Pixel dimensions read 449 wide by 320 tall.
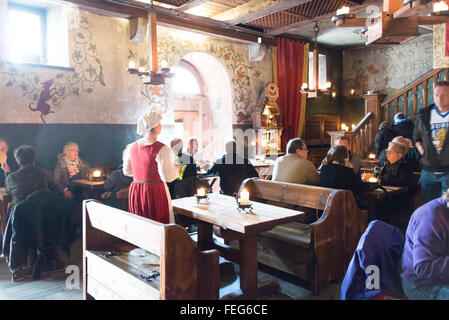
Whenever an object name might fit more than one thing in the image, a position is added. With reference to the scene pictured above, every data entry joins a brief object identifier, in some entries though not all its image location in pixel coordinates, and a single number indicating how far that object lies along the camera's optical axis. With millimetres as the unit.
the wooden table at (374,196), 4048
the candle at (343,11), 3299
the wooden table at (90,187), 5246
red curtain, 9031
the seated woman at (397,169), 4511
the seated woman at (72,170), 5484
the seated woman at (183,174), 5473
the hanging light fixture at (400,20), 2630
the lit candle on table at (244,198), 3205
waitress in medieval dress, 3404
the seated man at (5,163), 5064
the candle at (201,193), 3594
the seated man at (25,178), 3930
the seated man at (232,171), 5148
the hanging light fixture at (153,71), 5293
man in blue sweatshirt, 1930
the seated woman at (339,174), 3883
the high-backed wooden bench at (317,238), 3398
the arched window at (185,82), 8195
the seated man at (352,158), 5525
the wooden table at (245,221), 2896
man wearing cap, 6879
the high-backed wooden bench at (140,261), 2240
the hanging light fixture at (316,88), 6711
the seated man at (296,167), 4277
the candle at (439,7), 2844
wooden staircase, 7918
